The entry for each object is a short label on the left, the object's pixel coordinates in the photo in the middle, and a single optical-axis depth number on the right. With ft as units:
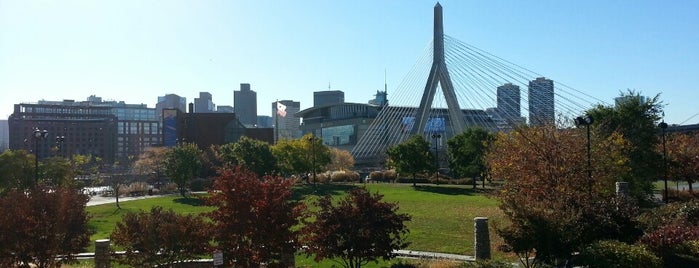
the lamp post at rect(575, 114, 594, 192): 70.71
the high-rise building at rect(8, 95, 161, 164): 461.78
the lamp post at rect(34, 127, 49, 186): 82.89
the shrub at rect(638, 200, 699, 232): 56.65
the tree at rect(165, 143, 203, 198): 171.63
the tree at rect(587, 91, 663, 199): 117.91
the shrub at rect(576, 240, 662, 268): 44.19
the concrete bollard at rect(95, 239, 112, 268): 53.83
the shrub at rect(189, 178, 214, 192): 197.26
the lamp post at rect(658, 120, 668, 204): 102.93
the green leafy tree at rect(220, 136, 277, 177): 178.19
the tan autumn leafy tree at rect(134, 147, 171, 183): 220.74
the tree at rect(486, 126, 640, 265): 48.67
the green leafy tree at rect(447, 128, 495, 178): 170.34
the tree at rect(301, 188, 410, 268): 50.06
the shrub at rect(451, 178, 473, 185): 192.34
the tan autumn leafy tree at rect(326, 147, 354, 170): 271.08
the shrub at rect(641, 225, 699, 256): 50.70
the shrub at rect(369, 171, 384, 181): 218.38
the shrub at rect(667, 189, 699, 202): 118.93
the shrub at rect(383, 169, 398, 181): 215.51
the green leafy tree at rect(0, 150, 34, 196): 110.93
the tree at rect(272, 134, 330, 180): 199.52
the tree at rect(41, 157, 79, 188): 117.50
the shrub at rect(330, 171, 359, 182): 217.97
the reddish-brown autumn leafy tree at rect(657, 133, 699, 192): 138.21
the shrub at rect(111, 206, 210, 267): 48.83
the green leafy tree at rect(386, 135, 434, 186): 186.70
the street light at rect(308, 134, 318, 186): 198.29
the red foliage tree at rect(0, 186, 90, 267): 50.88
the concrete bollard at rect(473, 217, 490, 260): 58.65
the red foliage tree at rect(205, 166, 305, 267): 48.16
